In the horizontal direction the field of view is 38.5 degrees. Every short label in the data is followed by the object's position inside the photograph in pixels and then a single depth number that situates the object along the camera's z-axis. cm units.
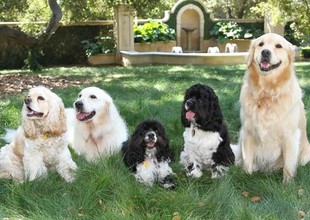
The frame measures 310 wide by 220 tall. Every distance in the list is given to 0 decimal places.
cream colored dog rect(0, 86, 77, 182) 452
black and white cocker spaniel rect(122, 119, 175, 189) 451
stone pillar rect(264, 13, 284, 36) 2221
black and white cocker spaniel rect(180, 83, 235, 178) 464
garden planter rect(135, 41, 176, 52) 2144
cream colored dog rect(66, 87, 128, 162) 511
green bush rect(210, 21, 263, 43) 2311
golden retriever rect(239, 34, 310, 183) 442
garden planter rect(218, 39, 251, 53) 2286
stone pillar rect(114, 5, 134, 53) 2000
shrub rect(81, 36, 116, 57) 2050
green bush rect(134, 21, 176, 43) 2141
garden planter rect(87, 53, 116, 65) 2048
